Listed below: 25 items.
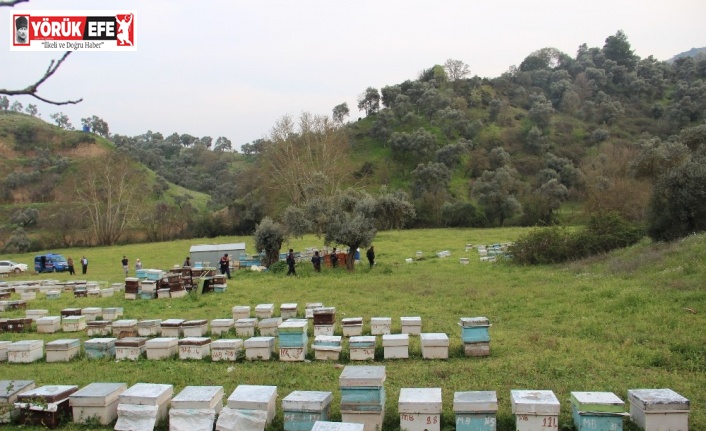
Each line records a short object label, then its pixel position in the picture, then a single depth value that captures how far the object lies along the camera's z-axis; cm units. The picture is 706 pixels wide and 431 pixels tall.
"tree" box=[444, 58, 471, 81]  10156
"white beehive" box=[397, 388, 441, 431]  670
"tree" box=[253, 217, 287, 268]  2797
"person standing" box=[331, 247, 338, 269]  2614
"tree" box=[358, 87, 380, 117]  9094
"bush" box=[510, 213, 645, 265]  2328
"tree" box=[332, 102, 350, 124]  9256
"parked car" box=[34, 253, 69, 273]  3619
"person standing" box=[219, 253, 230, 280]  2483
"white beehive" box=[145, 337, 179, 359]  1098
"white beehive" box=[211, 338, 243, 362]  1071
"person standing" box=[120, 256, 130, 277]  3072
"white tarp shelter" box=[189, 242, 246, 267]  3009
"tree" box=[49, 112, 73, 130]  12306
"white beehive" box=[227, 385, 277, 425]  684
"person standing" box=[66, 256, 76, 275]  3256
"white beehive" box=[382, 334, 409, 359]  1020
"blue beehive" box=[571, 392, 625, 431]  622
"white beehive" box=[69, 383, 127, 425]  734
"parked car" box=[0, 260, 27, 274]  3544
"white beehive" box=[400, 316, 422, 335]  1187
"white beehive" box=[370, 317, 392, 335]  1206
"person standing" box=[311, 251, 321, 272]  2541
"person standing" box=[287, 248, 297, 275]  2472
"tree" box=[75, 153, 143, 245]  5481
